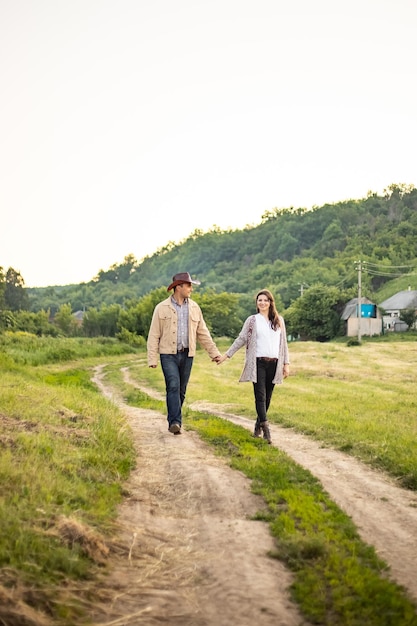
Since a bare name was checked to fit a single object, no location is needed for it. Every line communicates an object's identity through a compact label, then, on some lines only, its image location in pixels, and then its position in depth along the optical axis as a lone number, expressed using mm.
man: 11078
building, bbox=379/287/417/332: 84669
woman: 11070
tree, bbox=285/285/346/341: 84625
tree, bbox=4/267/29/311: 124438
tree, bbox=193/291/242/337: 90875
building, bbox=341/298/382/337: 80738
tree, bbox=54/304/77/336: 111000
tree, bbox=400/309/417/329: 78062
